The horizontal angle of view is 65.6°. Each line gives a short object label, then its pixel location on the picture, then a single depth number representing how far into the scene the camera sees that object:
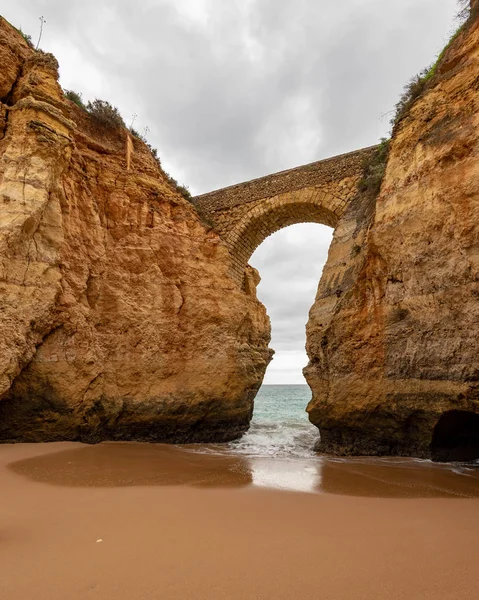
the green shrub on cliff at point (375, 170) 8.19
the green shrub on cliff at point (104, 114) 9.61
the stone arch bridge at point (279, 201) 9.87
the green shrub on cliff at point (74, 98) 9.56
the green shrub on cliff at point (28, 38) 8.55
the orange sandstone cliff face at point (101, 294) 6.22
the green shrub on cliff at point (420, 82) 6.70
